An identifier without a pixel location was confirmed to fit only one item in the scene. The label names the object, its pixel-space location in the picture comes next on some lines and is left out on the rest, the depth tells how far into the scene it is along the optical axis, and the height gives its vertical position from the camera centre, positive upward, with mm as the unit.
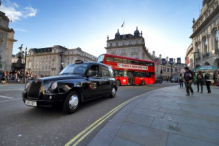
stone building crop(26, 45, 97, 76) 72625 +12161
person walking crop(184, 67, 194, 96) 7216 -97
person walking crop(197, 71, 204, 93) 9682 -129
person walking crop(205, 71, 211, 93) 9080 -277
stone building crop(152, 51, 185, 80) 84738 +5125
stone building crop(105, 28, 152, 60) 51156 +14683
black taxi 3150 -387
